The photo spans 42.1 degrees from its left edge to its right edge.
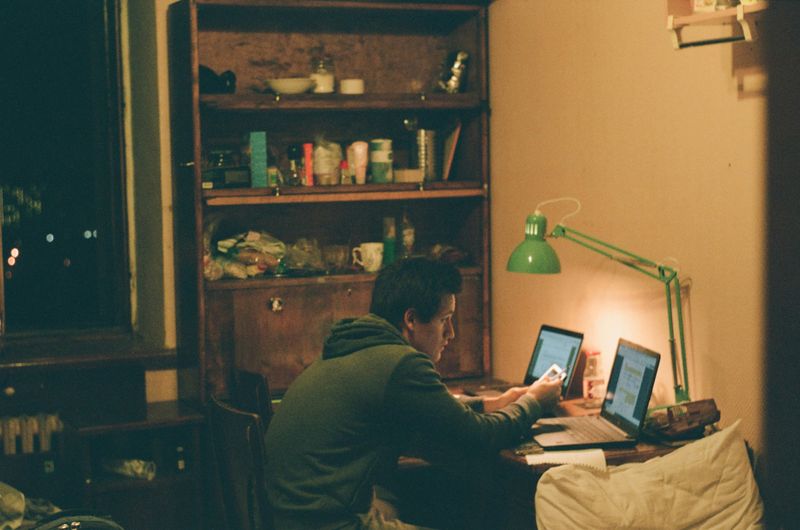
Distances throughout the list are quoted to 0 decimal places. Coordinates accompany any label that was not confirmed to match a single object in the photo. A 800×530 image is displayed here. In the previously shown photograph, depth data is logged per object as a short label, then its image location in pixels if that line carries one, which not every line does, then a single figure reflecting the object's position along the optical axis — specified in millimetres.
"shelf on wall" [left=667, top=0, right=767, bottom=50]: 2775
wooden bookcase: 4155
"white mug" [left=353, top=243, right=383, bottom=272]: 4449
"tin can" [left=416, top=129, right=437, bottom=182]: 4508
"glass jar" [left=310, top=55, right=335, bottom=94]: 4285
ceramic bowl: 4195
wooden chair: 2549
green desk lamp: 3330
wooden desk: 3020
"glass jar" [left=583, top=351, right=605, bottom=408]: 3729
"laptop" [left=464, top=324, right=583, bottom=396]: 3771
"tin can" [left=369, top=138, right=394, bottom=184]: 4414
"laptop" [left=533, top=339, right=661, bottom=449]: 3111
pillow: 2775
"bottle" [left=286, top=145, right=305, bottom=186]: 4332
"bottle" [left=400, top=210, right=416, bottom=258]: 4590
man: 2572
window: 4508
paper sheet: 2965
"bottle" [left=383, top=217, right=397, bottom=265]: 4551
